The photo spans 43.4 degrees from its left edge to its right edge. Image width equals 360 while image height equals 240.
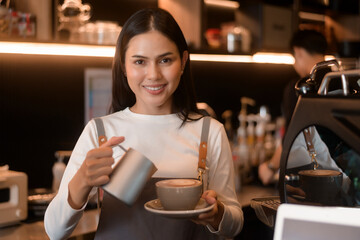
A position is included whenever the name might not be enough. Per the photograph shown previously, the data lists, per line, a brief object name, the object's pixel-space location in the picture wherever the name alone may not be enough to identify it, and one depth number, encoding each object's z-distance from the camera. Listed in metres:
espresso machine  0.69
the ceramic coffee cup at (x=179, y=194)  0.98
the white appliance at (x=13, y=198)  1.76
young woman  1.18
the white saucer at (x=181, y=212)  0.93
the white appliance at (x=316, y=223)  0.62
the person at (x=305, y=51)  2.43
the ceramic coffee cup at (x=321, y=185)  0.79
